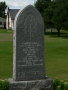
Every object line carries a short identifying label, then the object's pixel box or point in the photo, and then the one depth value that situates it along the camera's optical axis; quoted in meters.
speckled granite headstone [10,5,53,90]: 8.01
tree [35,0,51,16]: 65.41
